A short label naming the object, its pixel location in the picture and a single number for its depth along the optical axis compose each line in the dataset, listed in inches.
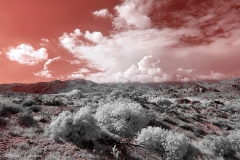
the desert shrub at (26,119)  505.1
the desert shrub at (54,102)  754.6
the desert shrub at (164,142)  430.9
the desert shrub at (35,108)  641.0
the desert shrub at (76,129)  440.8
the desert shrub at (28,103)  691.4
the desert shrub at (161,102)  1070.8
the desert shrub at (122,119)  521.0
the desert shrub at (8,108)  556.9
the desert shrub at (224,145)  479.3
